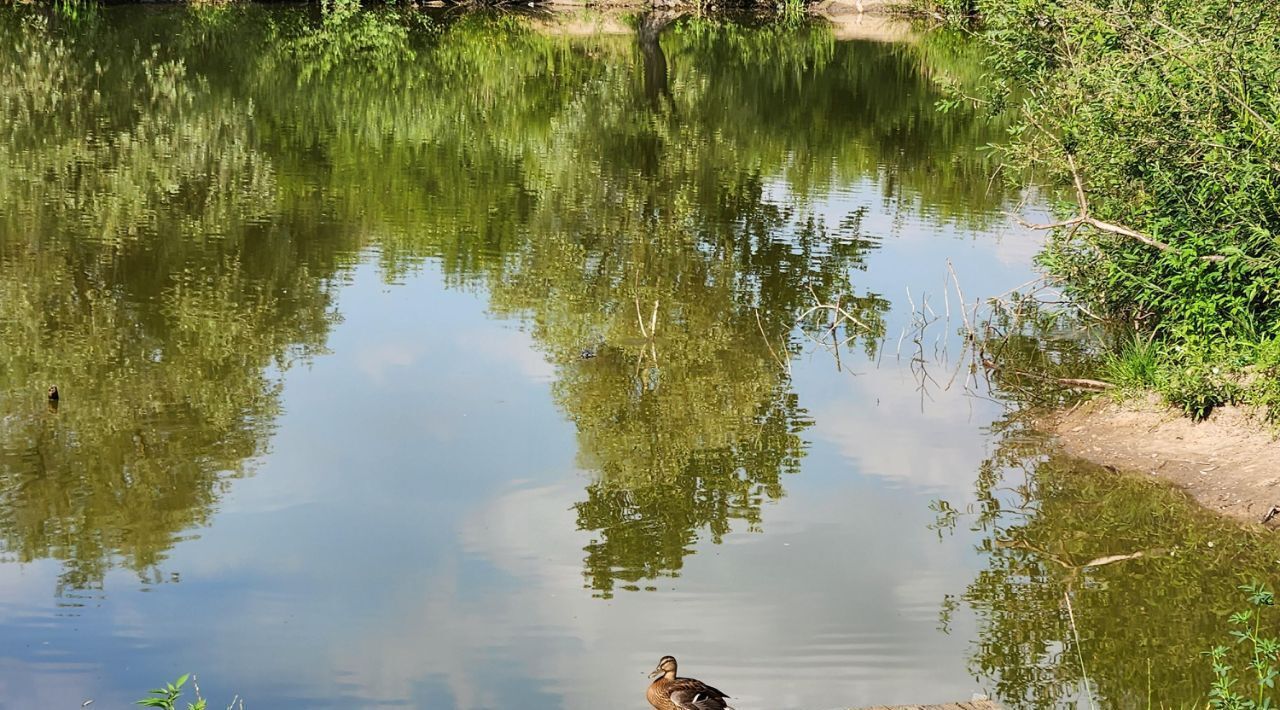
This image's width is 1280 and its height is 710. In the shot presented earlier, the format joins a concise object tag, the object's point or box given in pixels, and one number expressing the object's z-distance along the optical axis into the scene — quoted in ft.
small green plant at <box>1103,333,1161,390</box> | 58.65
